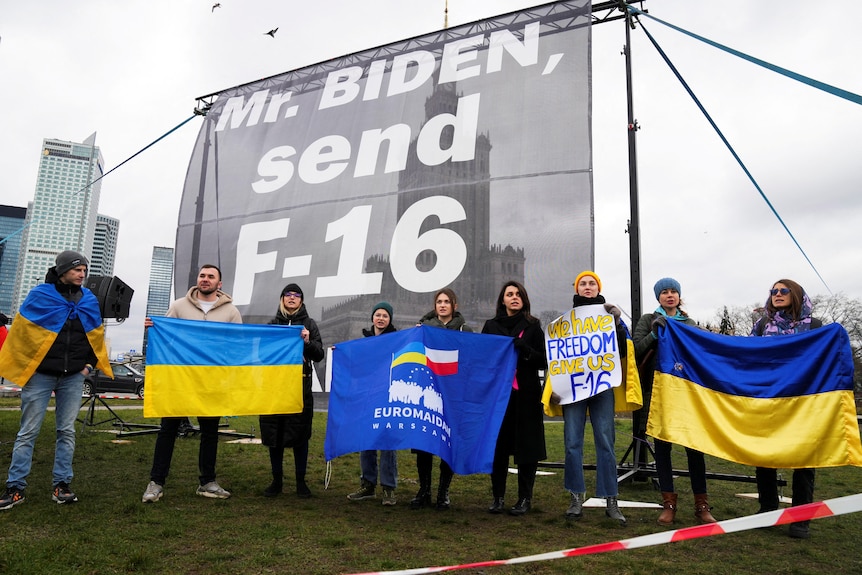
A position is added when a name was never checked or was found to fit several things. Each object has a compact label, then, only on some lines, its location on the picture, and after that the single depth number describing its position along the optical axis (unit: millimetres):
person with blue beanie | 4090
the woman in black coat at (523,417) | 4281
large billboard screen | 7277
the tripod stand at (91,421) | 8356
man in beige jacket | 4410
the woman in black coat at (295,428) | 4695
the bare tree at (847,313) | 43375
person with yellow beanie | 4148
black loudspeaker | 8656
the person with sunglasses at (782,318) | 4191
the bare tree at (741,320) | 49112
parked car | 21484
